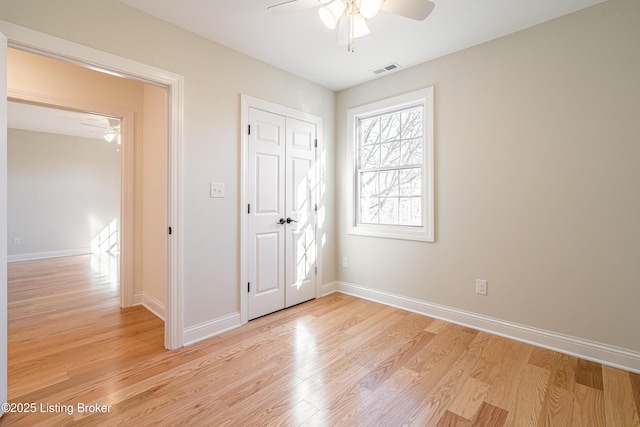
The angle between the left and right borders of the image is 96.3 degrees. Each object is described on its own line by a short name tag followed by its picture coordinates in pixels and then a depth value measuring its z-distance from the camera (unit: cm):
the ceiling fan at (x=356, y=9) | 153
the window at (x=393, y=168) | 292
